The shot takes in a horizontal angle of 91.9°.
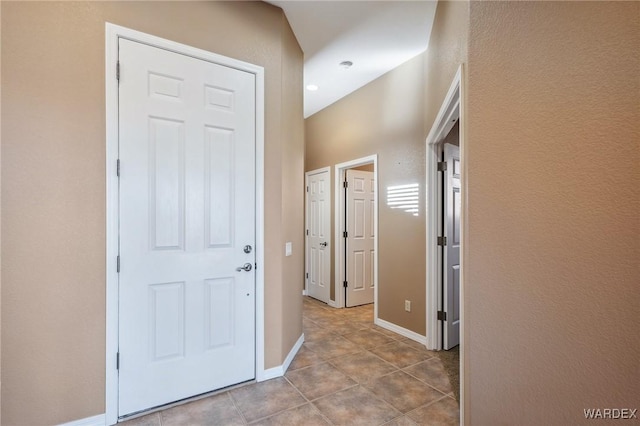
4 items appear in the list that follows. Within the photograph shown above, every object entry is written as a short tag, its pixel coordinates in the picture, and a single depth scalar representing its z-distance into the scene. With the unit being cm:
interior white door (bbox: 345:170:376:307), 446
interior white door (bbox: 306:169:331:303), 460
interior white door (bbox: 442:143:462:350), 298
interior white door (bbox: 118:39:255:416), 193
